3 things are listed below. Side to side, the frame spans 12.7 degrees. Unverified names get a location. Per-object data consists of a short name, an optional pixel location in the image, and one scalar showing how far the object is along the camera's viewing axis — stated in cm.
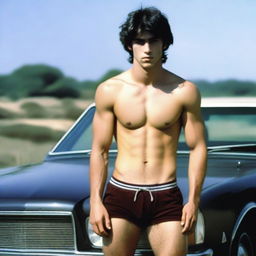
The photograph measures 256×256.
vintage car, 648
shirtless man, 530
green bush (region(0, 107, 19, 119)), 3381
